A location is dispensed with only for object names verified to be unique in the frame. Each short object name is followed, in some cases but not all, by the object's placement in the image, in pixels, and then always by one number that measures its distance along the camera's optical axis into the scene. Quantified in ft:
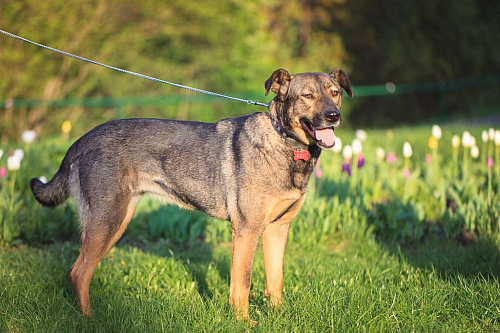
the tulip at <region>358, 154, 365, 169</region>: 21.88
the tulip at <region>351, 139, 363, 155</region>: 22.26
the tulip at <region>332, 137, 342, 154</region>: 23.07
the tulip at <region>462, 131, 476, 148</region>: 21.84
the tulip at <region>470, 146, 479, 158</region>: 22.07
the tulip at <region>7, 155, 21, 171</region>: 19.27
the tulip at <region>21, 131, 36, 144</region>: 23.89
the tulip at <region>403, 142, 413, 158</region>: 22.93
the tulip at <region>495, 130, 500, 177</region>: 20.80
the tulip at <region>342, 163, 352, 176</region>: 21.06
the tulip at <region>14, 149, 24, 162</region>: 20.65
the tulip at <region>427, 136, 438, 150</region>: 23.22
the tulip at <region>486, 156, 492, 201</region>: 19.42
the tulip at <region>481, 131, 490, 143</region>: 21.66
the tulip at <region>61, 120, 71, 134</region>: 26.78
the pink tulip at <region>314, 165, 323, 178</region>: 22.66
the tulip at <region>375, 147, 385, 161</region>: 24.73
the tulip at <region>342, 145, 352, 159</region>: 22.52
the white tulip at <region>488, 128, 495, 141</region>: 21.53
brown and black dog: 13.33
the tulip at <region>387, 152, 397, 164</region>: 24.26
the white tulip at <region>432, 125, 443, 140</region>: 22.63
